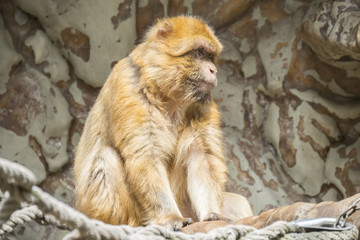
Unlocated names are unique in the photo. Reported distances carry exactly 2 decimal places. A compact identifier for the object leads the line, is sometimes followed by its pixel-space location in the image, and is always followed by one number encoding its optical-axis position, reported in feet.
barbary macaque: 16.35
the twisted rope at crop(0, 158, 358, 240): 11.93
